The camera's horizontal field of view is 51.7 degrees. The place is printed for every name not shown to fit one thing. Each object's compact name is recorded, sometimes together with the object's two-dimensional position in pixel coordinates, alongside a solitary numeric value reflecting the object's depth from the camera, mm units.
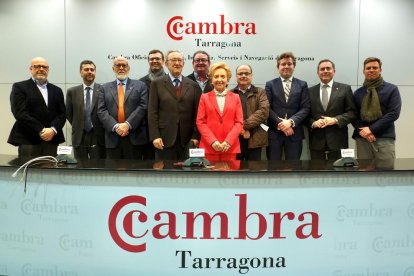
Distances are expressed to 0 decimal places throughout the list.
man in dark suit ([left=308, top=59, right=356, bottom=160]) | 4105
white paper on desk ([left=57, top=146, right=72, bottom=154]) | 2480
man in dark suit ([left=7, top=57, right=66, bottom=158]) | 3891
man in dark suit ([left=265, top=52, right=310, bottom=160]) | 4125
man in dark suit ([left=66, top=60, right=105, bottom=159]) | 4047
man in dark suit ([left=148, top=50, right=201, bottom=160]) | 3711
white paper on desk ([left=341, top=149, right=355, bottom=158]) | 2504
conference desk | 2287
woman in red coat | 3381
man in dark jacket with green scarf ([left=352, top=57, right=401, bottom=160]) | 3988
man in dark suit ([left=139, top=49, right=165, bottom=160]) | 4148
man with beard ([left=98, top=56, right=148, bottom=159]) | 3820
